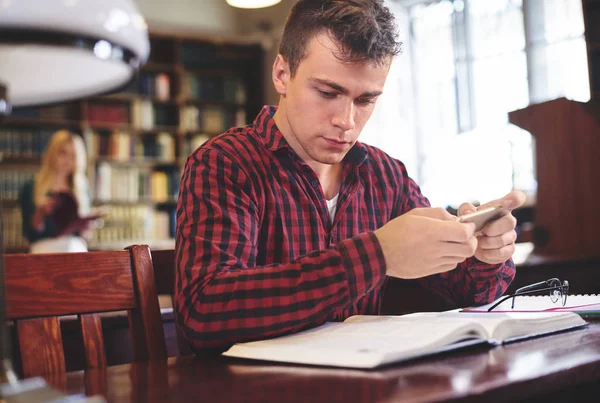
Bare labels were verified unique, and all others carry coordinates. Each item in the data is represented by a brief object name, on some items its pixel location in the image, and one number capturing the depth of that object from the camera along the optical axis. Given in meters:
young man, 0.94
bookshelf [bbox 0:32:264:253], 5.57
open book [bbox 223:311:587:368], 0.77
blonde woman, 3.87
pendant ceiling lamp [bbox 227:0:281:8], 4.74
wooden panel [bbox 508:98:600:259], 2.51
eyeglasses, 1.17
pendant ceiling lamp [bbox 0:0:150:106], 1.26
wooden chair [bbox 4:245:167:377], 0.98
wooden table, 0.63
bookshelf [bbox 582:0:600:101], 2.71
